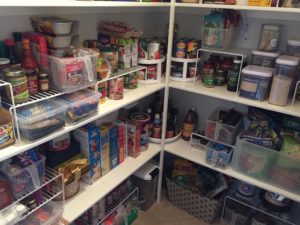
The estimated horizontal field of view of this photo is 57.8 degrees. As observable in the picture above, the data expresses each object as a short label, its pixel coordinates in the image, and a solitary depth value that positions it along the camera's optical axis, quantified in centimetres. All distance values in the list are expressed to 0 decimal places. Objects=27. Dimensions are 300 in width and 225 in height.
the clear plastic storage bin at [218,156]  163
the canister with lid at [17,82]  92
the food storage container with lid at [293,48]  138
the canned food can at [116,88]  142
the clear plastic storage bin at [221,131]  165
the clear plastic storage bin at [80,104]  112
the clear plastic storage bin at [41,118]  97
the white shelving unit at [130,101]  107
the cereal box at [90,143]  138
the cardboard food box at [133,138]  170
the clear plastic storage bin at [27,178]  105
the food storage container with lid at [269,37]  147
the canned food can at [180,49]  165
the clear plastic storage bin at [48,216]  114
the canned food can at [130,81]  157
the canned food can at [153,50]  161
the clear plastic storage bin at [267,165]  142
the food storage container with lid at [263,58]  144
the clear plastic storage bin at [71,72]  105
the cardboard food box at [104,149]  150
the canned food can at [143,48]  161
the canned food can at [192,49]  165
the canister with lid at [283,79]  129
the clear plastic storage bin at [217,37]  154
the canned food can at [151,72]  165
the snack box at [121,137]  162
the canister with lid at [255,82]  138
